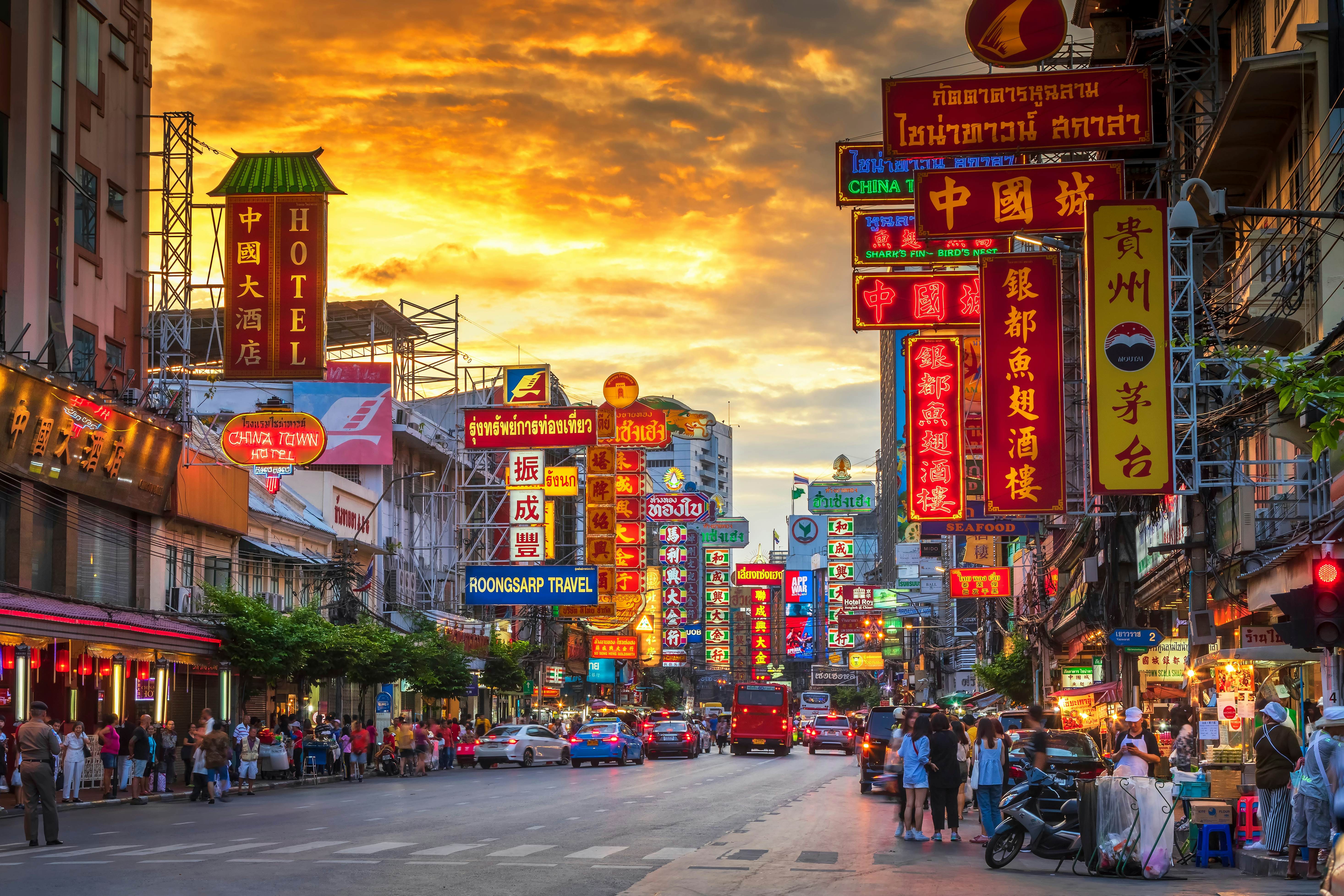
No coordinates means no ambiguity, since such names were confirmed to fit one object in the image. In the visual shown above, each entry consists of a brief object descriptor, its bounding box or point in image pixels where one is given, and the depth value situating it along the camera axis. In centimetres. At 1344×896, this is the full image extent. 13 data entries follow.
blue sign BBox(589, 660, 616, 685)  11144
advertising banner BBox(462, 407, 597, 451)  6081
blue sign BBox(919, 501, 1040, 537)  4122
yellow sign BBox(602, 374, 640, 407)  7131
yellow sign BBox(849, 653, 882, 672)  12644
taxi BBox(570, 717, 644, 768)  5425
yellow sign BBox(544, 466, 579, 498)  6694
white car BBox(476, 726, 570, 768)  5353
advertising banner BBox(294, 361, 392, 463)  6888
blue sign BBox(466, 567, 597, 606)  5878
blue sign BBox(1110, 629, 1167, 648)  3494
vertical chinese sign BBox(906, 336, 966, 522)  3547
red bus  6850
